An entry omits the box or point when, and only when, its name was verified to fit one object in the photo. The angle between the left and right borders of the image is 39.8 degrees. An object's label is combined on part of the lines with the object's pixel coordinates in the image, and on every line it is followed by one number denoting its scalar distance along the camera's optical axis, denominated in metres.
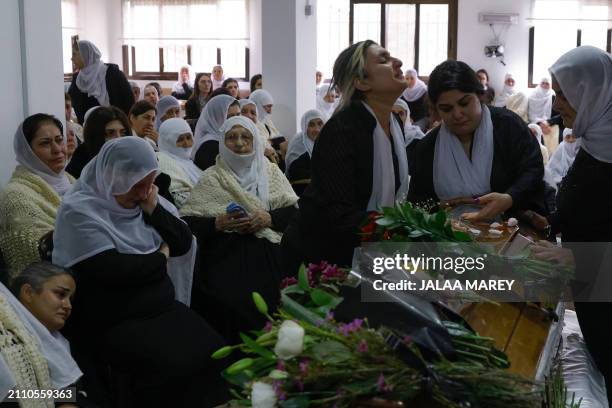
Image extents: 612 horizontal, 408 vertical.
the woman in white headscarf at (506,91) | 16.50
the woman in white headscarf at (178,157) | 5.29
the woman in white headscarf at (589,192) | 2.78
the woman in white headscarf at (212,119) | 6.86
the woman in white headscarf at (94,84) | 7.55
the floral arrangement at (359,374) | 1.50
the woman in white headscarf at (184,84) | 15.48
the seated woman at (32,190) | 3.80
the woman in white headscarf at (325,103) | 11.79
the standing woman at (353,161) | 2.84
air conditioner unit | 16.77
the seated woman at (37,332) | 2.73
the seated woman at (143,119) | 6.50
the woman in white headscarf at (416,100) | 10.69
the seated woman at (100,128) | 4.93
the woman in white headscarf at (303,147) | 6.99
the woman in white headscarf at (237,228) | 4.46
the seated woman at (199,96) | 9.94
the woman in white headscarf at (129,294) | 3.51
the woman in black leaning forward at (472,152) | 3.34
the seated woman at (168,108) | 7.82
